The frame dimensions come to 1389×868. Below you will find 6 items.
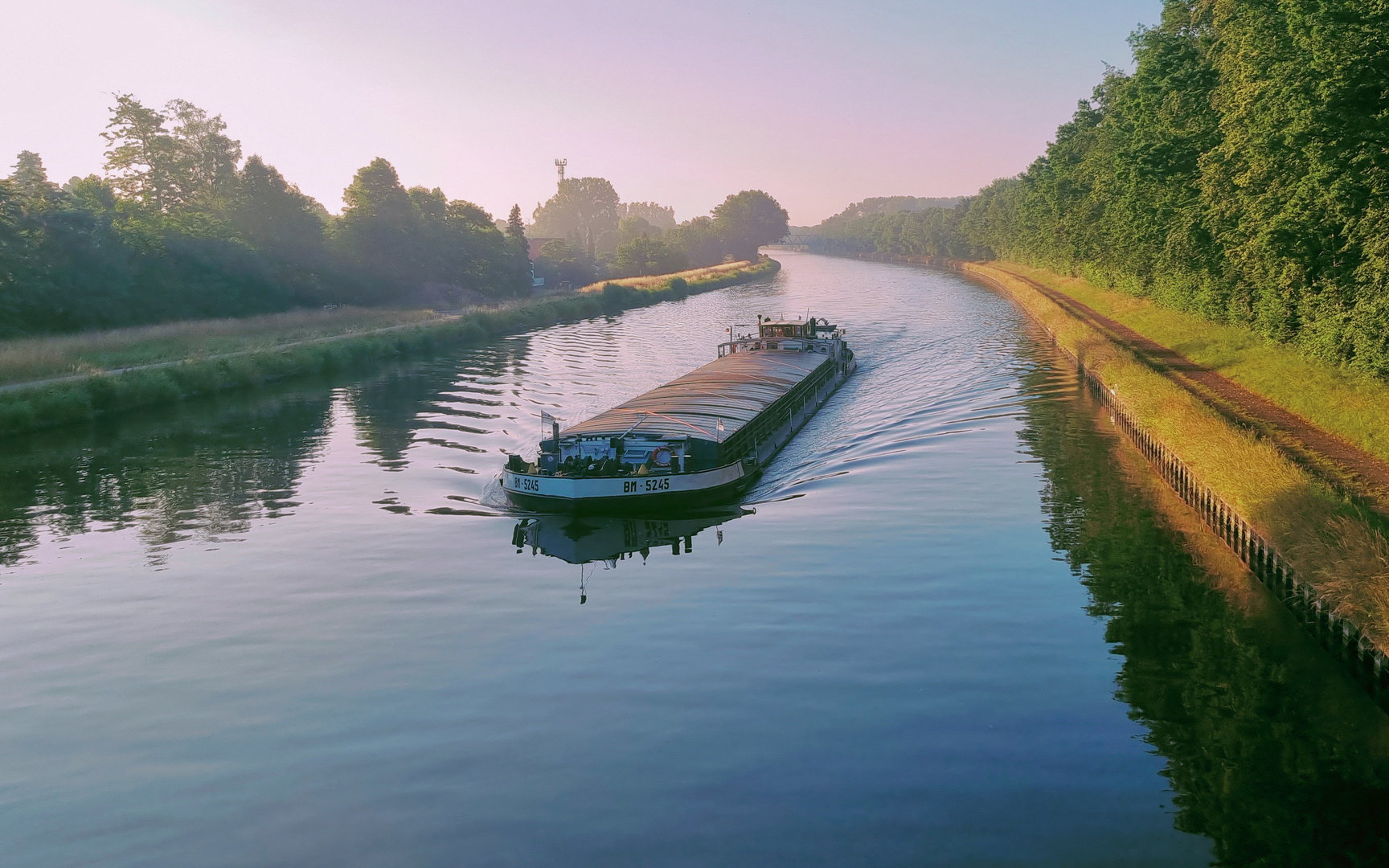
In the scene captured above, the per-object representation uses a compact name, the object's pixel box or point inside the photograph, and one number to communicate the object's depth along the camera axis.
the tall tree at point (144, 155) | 110.44
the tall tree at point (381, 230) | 105.56
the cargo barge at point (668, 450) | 29.34
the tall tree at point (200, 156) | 114.44
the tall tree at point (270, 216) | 98.50
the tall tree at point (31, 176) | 67.69
